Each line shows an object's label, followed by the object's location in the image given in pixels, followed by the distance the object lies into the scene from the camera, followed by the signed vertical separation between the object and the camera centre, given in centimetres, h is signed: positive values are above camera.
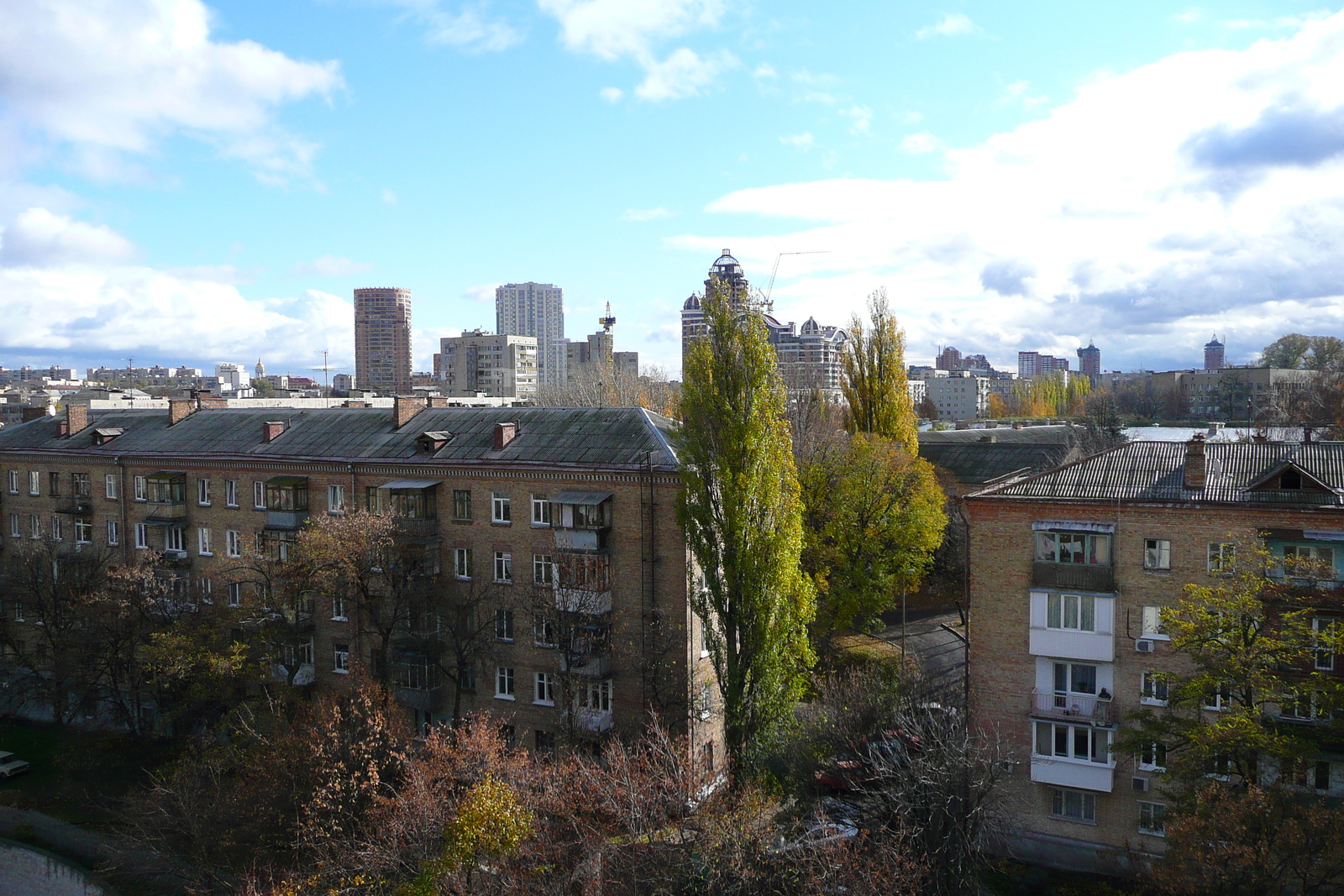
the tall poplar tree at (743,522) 2894 -358
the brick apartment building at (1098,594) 2653 -591
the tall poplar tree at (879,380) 5119 +170
